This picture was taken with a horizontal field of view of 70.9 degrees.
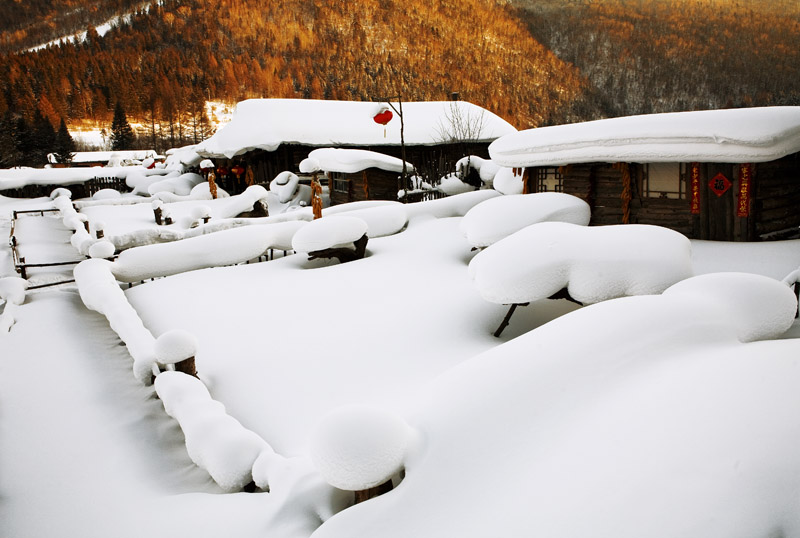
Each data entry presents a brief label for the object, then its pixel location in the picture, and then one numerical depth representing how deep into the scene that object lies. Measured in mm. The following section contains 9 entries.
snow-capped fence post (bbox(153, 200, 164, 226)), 20573
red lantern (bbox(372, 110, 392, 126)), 21197
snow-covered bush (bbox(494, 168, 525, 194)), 17453
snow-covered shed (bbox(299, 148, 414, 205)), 20609
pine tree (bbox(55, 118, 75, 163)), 50406
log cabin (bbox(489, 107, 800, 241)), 11391
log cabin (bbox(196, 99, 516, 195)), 26234
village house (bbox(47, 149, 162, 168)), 49912
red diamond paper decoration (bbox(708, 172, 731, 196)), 12227
